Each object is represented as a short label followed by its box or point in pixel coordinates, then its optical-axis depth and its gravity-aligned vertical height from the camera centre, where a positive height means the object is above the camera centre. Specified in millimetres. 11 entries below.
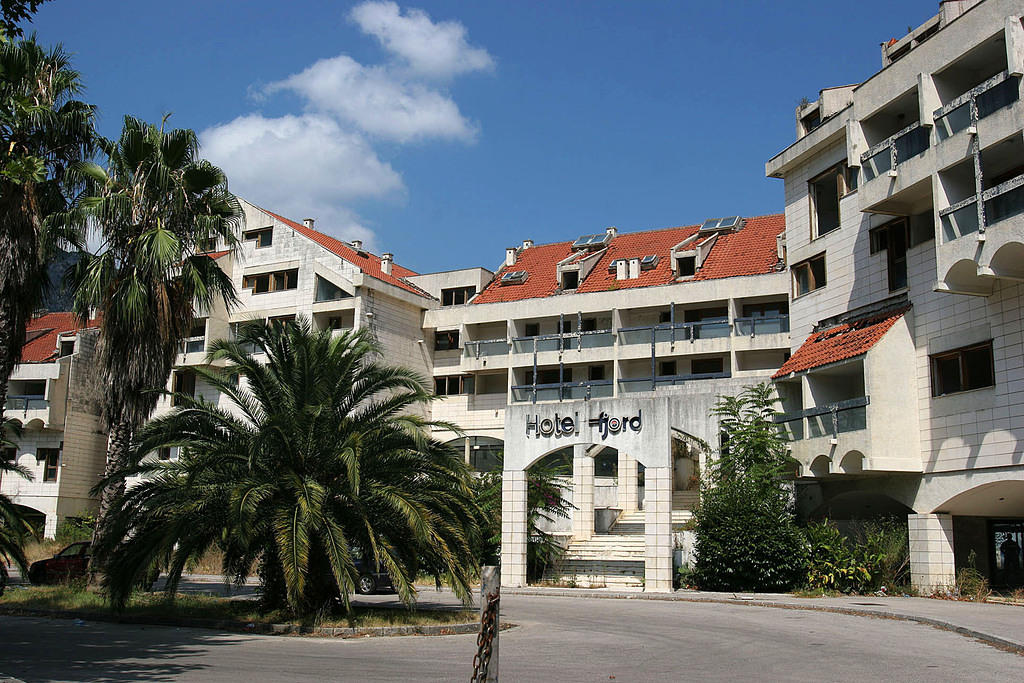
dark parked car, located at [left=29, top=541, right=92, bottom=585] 28781 -1561
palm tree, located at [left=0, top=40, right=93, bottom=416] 21156 +7527
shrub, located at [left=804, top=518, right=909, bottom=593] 26062 -1128
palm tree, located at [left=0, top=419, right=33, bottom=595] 20734 -363
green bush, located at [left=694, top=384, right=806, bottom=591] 26953 +123
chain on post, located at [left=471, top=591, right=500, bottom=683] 7277 -928
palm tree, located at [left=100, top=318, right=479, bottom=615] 17750 +596
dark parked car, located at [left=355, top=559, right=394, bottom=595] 27605 -1844
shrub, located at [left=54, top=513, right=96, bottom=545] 44125 -683
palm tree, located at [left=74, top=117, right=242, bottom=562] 25094 +6706
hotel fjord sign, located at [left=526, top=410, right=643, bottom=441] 30156 +2879
